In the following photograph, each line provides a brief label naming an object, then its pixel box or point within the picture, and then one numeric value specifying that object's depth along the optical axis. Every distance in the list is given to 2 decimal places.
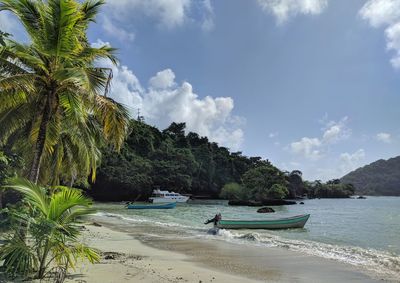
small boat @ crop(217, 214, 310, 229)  27.66
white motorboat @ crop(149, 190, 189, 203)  73.82
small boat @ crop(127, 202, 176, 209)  54.97
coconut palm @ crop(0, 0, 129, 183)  9.23
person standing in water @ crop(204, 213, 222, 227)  25.03
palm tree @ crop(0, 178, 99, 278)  6.89
